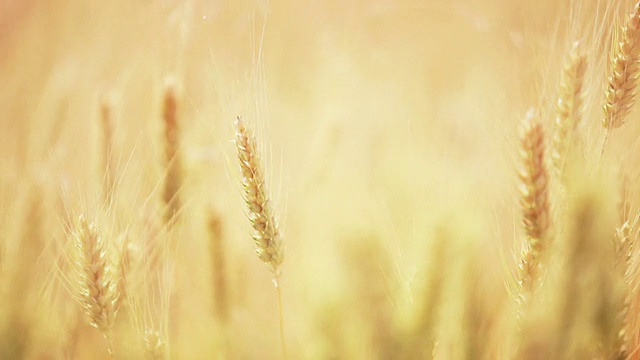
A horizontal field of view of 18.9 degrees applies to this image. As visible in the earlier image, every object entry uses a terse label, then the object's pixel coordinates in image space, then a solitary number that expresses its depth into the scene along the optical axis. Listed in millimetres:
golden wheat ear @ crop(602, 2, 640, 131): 1183
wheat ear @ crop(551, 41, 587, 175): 1173
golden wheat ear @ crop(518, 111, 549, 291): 1143
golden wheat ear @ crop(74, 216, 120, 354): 1174
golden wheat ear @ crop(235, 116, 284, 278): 1180
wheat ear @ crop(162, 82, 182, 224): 1274
